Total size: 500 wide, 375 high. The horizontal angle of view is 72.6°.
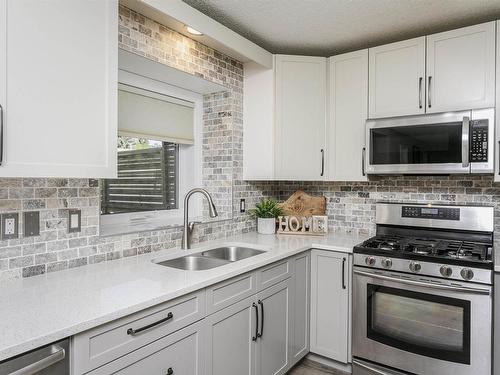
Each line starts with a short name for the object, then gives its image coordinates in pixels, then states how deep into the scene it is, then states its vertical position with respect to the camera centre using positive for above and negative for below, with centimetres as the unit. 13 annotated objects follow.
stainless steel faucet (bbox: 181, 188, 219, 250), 218 -29
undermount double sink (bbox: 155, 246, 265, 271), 210 -47
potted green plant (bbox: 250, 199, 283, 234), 281 -24
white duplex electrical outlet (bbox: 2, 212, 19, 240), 146 -18
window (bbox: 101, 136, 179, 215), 233 +4
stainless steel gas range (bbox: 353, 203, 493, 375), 189 -68
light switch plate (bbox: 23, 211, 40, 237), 152 -17
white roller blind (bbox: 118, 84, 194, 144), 224 +50
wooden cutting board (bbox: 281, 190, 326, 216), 288 -16
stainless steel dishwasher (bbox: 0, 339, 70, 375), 94 -51
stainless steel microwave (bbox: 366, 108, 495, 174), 212 +29
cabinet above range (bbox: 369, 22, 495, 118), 217 +78
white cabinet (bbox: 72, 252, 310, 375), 120 -66
